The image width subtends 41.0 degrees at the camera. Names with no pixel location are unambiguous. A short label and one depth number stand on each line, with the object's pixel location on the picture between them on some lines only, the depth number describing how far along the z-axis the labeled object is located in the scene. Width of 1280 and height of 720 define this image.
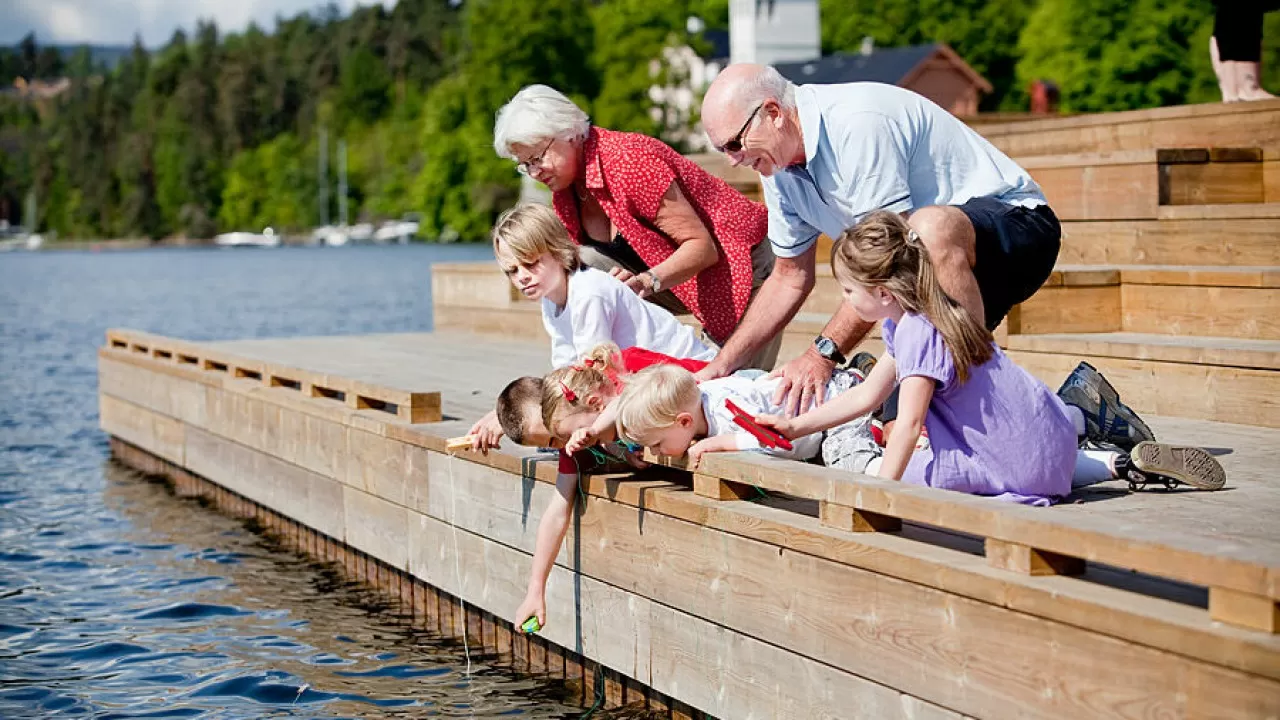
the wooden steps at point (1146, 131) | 8.70
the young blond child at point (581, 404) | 5.27
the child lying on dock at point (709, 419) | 5.07
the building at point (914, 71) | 53.16
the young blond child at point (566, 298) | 5.64
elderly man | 4.85
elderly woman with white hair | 5.95
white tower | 63.59
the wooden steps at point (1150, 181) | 8.02
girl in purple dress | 4.45
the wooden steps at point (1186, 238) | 7.33
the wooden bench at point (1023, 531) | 3.34
